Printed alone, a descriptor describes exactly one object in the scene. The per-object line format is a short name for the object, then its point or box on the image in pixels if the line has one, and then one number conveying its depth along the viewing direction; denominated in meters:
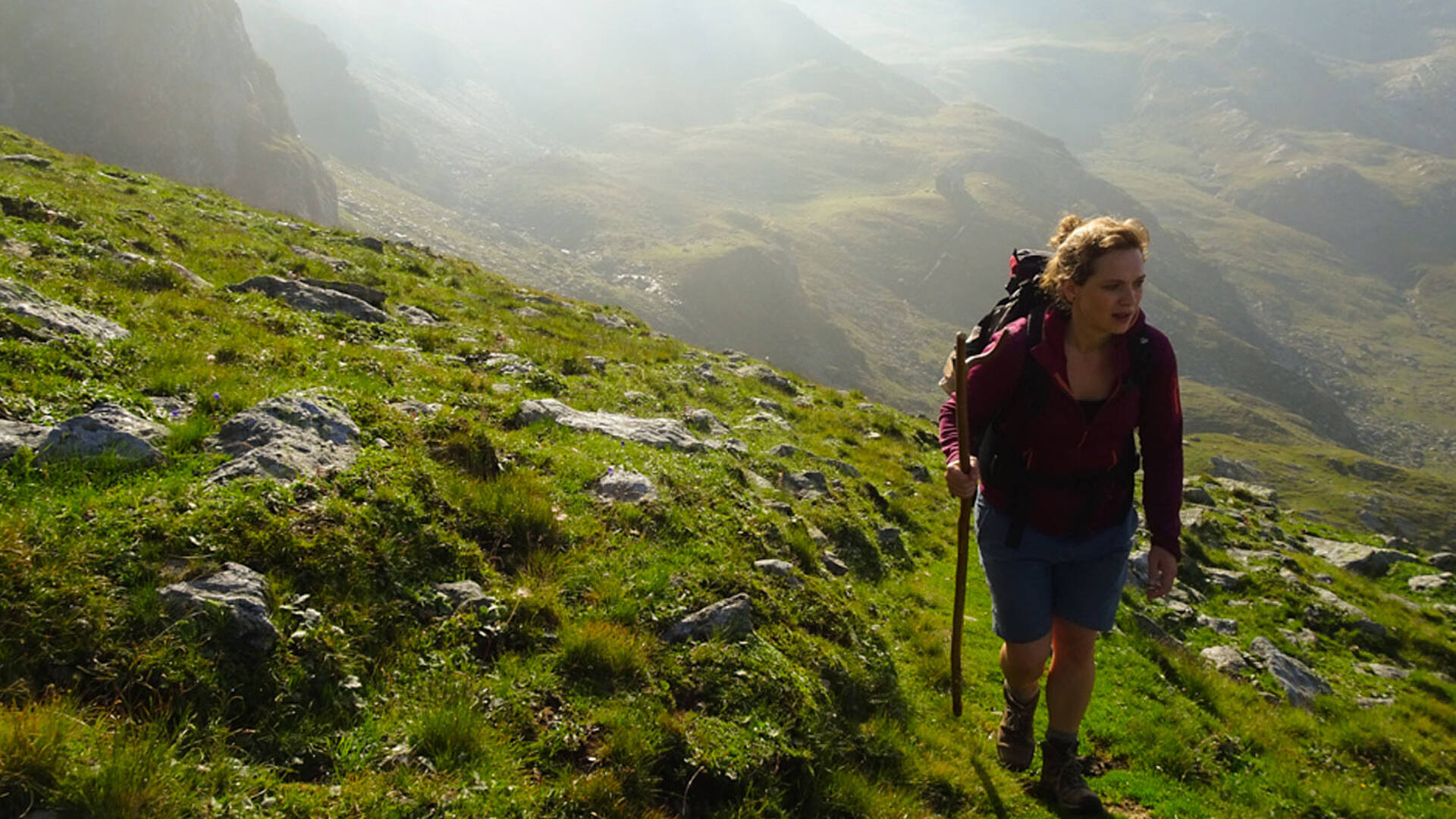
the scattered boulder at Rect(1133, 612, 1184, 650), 13.92
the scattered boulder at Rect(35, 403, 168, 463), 6.27
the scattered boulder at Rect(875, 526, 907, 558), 14.14
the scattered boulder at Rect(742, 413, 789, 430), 18.36
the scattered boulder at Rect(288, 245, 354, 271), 21.11
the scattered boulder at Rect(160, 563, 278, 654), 4.92
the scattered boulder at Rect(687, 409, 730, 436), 15.49
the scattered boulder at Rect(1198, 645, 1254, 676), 14.29
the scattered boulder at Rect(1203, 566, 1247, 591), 19.45
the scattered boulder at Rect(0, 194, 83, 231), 14.56
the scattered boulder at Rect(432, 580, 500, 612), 6.31
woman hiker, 5.89
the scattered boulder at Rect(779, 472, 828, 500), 14.06
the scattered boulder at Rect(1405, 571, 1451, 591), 24.23
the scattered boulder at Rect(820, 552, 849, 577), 11.60
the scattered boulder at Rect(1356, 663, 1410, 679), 16.61
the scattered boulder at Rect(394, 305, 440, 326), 17.25
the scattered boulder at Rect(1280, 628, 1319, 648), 16.97
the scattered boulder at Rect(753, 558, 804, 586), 8.66
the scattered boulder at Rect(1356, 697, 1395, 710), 14.80
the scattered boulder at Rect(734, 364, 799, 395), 25.02
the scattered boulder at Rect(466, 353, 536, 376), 14.40
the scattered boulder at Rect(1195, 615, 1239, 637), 16.50
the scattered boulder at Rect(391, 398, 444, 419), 9.34
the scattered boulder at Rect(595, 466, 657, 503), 8.92
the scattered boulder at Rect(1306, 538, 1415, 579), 25.80
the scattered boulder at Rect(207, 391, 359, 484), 6.69
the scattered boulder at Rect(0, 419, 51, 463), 5.99
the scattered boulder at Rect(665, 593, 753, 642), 6.79
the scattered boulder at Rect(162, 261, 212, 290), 13.99
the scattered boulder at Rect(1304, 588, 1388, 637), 18.48
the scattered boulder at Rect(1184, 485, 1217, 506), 29.56
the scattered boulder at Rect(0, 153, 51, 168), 22.02
